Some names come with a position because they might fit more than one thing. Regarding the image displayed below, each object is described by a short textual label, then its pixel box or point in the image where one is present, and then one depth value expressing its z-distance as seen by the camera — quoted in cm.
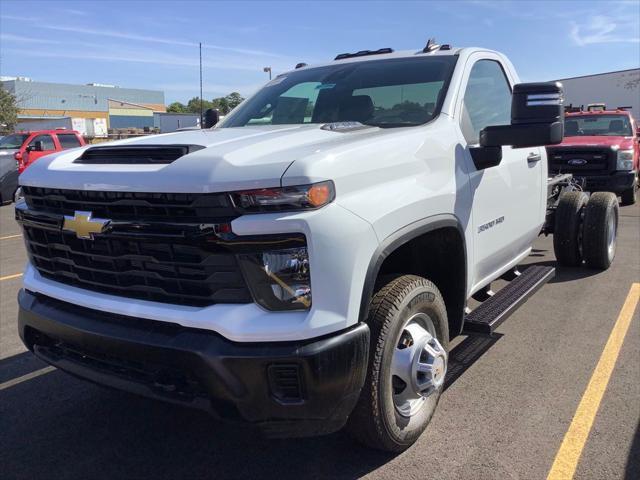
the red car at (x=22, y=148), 1583
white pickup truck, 229
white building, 3328
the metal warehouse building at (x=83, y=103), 8138
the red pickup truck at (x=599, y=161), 1055
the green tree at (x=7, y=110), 5059
